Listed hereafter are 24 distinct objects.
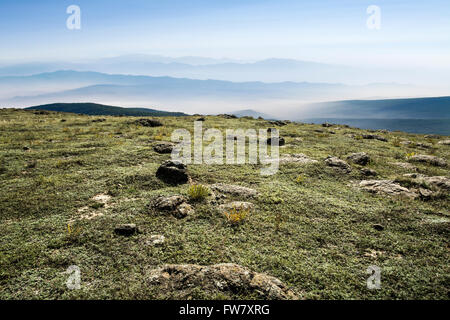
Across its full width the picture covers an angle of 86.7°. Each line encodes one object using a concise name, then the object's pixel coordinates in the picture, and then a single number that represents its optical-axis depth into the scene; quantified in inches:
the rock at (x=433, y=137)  1703.7
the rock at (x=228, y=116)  2262.3
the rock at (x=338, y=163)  738.8
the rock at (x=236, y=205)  491.7
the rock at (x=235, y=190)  560.4
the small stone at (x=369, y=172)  712.4
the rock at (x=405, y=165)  787.4
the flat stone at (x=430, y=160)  857.3
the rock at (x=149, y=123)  1579.6
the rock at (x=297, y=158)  802.4
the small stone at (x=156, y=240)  378.0
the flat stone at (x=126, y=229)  401.7
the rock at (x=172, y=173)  615.2
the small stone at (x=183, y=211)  459.3
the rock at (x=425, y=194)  562.6
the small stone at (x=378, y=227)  440.7
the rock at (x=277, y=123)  1829.0
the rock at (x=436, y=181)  621.0
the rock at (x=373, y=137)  1360.9
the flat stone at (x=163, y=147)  886.9
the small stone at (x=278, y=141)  1086.6
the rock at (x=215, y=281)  287.4
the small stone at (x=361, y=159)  812.0
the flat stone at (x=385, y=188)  583.0
